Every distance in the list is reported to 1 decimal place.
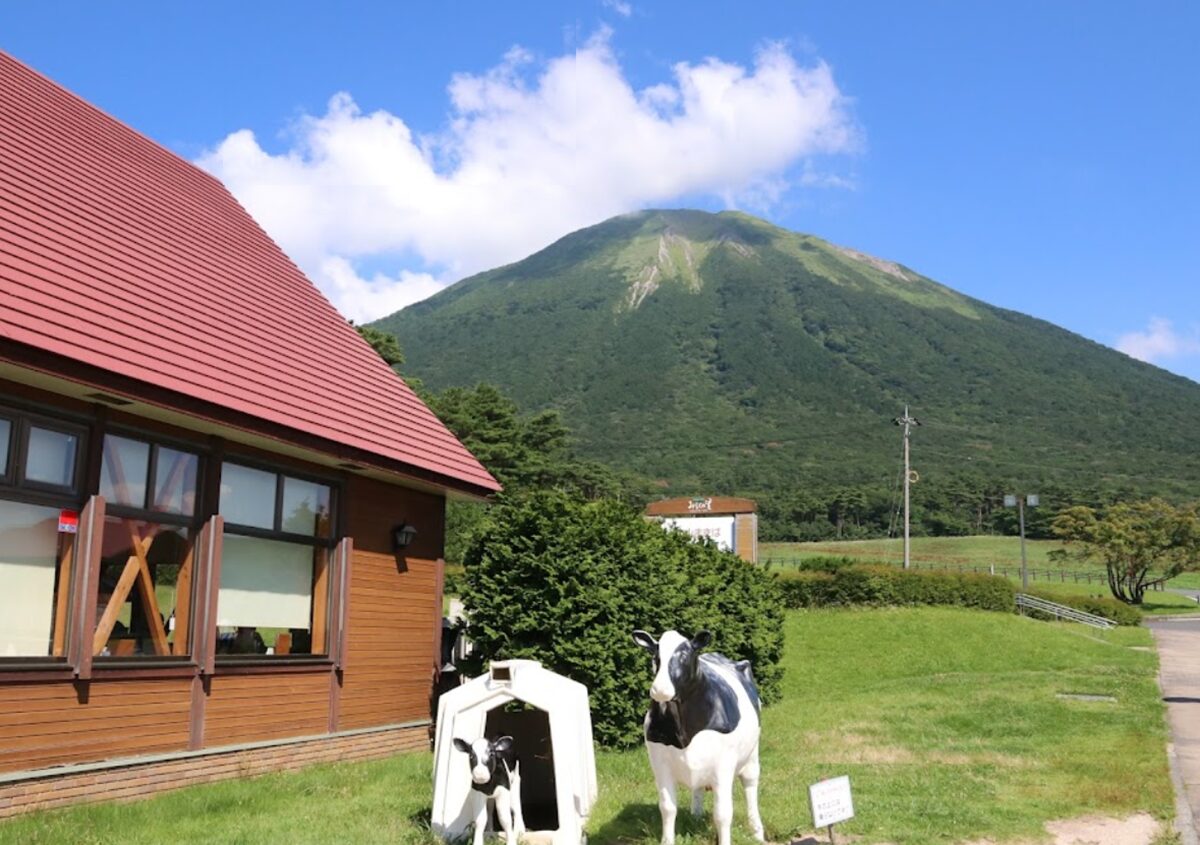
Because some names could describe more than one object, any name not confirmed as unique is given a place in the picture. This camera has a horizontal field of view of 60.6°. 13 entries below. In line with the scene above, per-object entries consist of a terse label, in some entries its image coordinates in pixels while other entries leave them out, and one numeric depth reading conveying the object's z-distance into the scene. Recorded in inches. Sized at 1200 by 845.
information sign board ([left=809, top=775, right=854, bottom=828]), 253.3
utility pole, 1814.7
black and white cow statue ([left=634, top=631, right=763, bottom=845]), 248.4
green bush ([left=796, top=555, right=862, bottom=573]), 1358.3
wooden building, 308.3
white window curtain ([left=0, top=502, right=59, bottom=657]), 301.7
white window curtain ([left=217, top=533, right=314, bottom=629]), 384.2
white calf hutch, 266.1
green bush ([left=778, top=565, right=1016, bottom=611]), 1307.8
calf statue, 252.2
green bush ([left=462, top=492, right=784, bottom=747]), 450.9
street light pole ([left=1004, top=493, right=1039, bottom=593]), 2086.6
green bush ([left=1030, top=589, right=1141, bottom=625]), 1600.6
